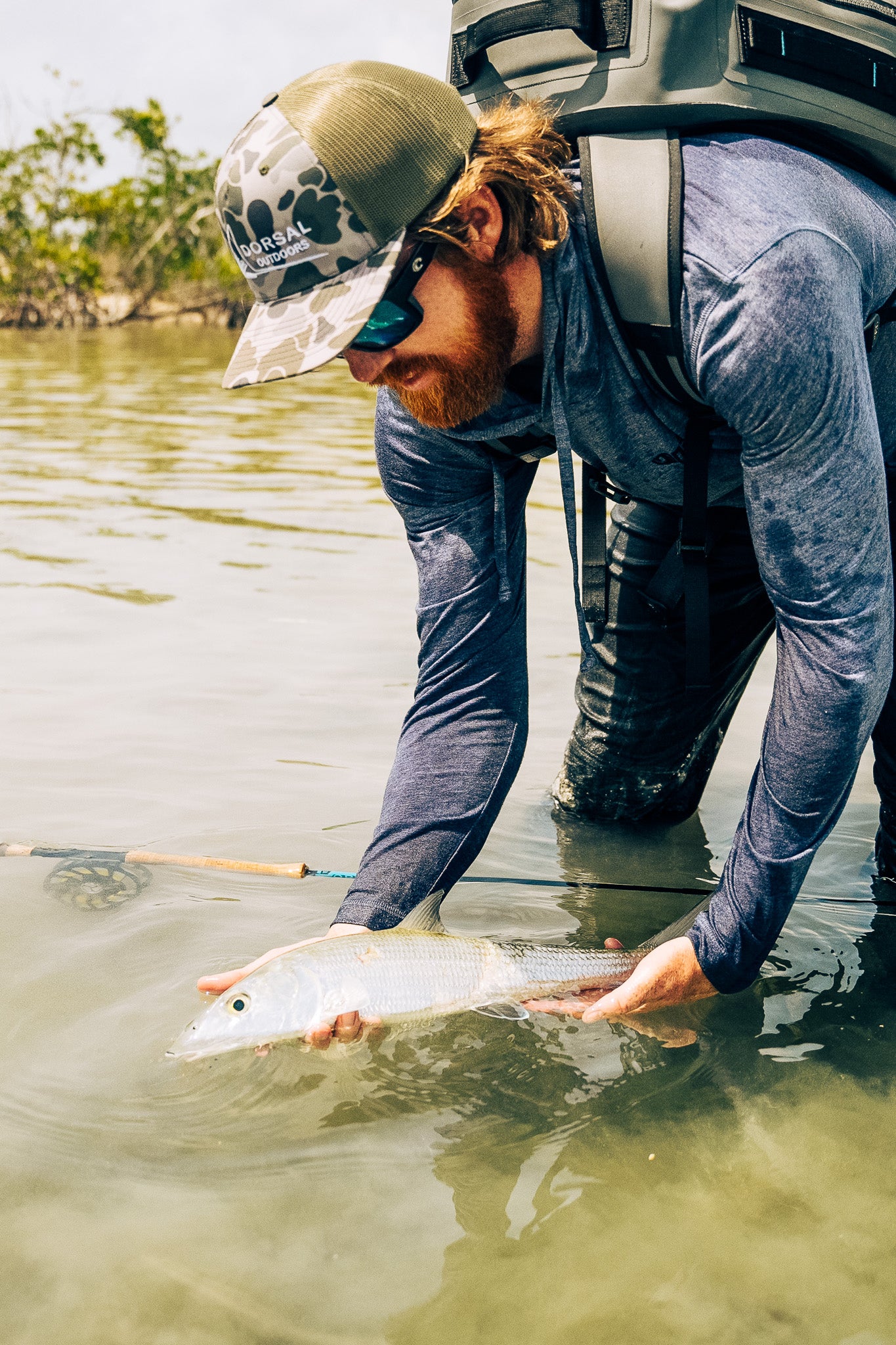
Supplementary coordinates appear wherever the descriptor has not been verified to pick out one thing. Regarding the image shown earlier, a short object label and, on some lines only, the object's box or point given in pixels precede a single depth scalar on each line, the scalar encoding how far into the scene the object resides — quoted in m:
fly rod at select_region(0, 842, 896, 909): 3.44
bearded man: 2.16
